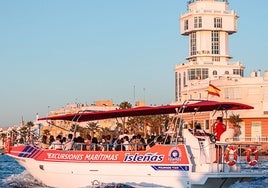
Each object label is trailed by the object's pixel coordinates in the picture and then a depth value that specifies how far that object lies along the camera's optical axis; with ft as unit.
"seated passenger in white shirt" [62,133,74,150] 99.64
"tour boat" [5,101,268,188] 87.66
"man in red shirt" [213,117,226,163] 88.74
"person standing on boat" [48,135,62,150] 102.30
